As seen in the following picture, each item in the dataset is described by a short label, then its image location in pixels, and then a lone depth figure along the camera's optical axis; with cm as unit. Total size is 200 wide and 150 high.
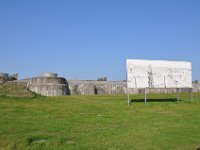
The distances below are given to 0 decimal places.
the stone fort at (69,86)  5225
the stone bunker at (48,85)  5216
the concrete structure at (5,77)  5738
